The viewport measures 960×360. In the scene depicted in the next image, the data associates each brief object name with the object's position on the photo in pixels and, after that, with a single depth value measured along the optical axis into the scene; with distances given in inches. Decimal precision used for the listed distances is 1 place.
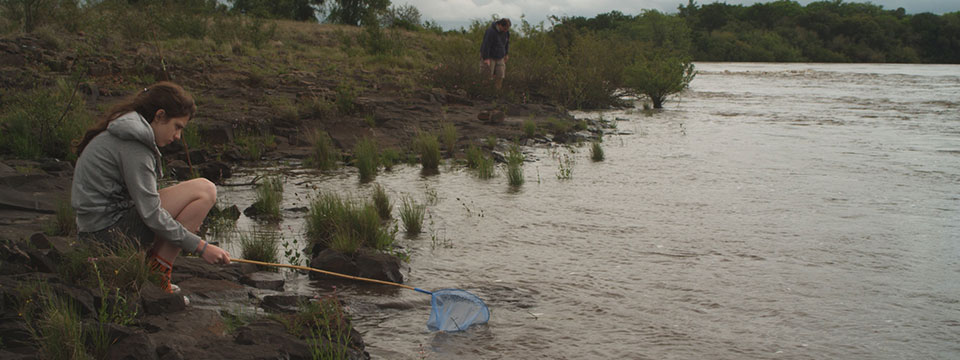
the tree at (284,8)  1863.9
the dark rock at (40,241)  182.9
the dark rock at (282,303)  179.6
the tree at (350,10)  2036.9
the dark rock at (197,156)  379.2
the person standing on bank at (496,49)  674.2
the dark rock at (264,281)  203.2
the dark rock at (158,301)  156.9
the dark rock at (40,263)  164.4
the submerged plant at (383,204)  300.4
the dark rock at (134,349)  126.6
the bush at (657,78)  813.9
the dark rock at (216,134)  420.8
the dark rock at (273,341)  145.4
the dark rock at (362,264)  213.5
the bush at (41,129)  349.7
